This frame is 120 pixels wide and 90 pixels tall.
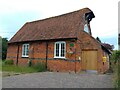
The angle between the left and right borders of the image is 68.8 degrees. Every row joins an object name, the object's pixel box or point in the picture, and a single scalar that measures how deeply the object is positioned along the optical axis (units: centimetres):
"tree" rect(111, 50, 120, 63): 577
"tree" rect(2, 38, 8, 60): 1750
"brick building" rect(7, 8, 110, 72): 898
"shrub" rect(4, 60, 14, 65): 1220
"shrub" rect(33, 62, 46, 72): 956
